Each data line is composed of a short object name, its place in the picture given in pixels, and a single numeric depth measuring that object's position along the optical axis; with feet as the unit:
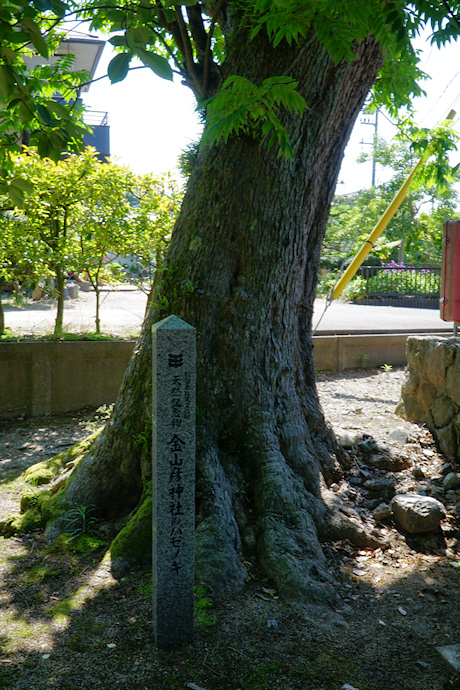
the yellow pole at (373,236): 30.91
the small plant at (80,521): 12.75
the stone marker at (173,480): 8.64
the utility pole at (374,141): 92.38
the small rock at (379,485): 15.51
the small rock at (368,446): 17.33
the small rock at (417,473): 16.89
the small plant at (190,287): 13.00
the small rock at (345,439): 17.42
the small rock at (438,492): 15.96
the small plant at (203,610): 9.68
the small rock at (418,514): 13.73
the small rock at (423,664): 9.16
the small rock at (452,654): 8.98
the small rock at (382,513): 14.38
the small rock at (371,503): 14.88
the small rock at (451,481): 16.44
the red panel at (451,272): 19.51
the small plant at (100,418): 22.51
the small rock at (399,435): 19.26
